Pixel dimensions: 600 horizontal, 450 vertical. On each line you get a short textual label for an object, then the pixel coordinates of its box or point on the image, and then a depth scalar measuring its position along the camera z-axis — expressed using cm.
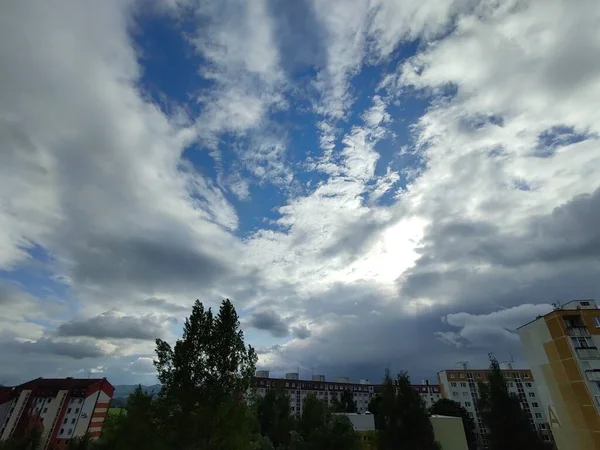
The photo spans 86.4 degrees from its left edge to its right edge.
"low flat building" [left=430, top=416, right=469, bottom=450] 4656
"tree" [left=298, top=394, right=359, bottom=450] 2997
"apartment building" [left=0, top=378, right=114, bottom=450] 7262
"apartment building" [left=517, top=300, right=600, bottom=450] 3600
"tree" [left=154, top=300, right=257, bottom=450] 2112
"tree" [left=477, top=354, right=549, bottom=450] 3331
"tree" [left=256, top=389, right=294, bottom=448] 5259
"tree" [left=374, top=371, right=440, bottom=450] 3297
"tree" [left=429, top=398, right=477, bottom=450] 7806
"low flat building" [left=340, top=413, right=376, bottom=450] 5350
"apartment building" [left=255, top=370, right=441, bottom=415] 12238
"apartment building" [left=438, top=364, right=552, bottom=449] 8900
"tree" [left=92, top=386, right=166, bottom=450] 2186
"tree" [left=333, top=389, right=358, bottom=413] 10031
